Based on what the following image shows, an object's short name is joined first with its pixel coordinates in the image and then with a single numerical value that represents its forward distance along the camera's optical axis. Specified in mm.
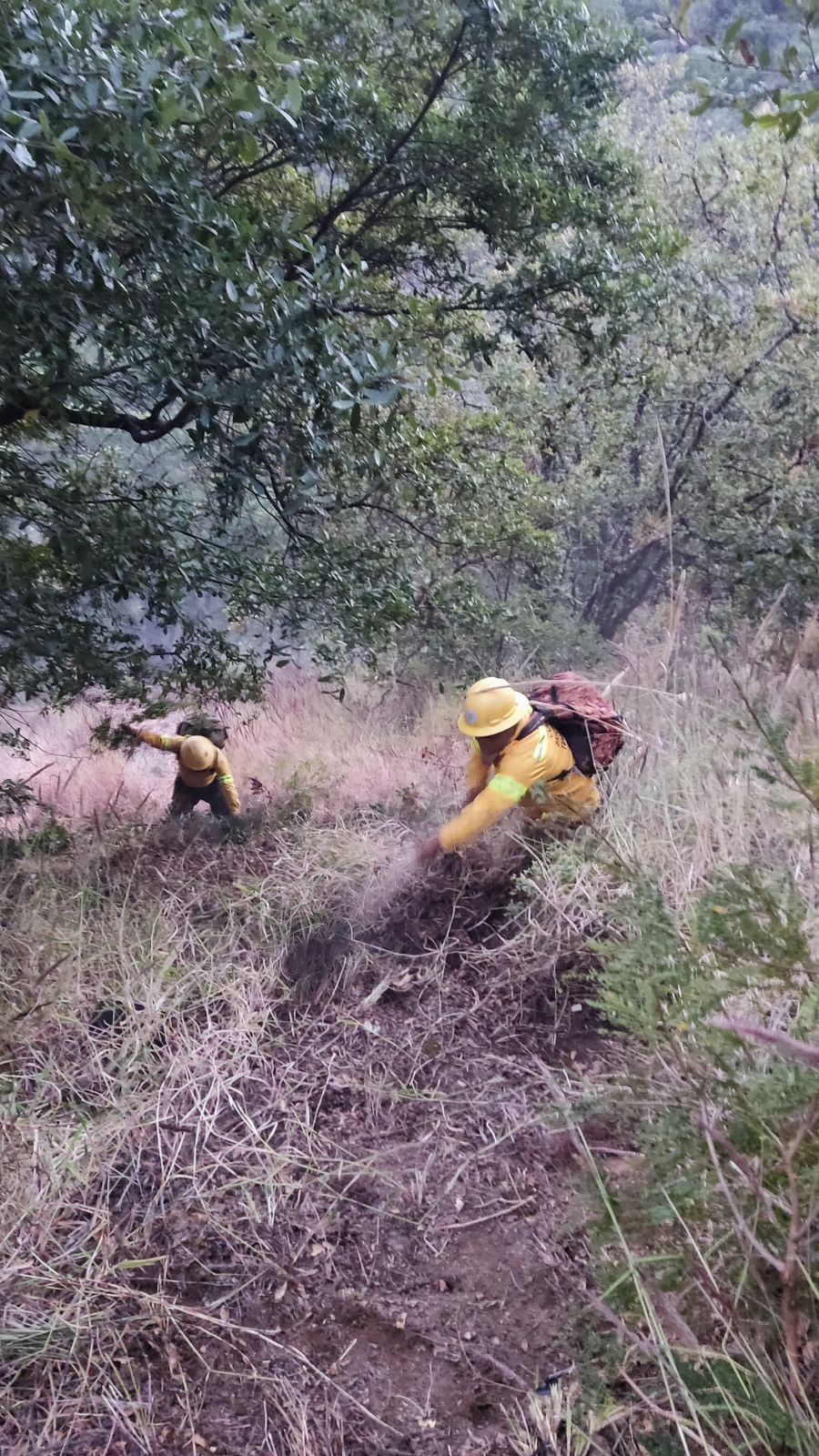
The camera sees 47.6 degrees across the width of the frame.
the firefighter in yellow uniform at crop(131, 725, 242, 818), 5641
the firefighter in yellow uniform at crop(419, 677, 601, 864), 3885
